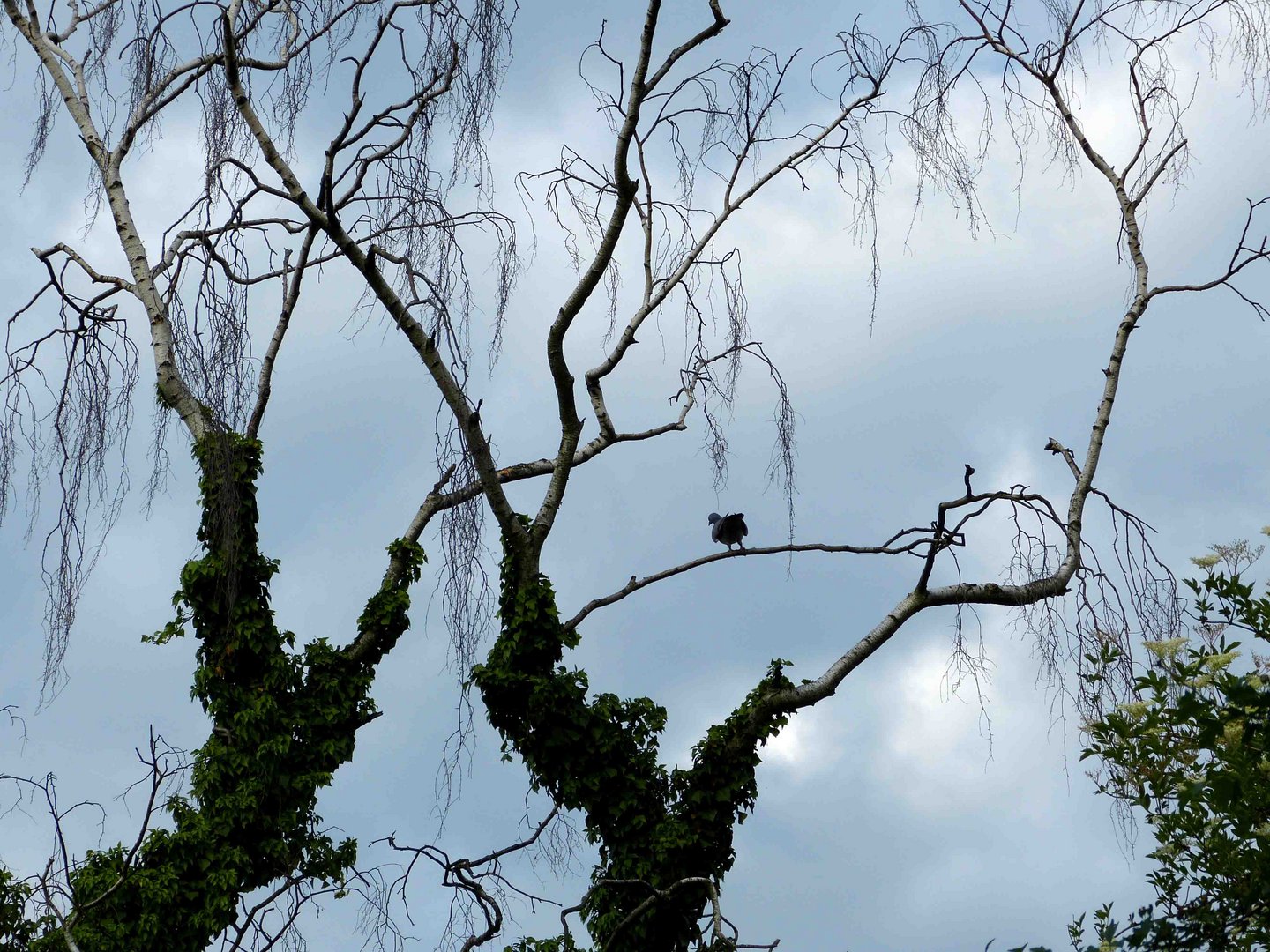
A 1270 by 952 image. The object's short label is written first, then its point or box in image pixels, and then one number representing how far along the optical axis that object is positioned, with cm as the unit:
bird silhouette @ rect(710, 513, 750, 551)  1552
